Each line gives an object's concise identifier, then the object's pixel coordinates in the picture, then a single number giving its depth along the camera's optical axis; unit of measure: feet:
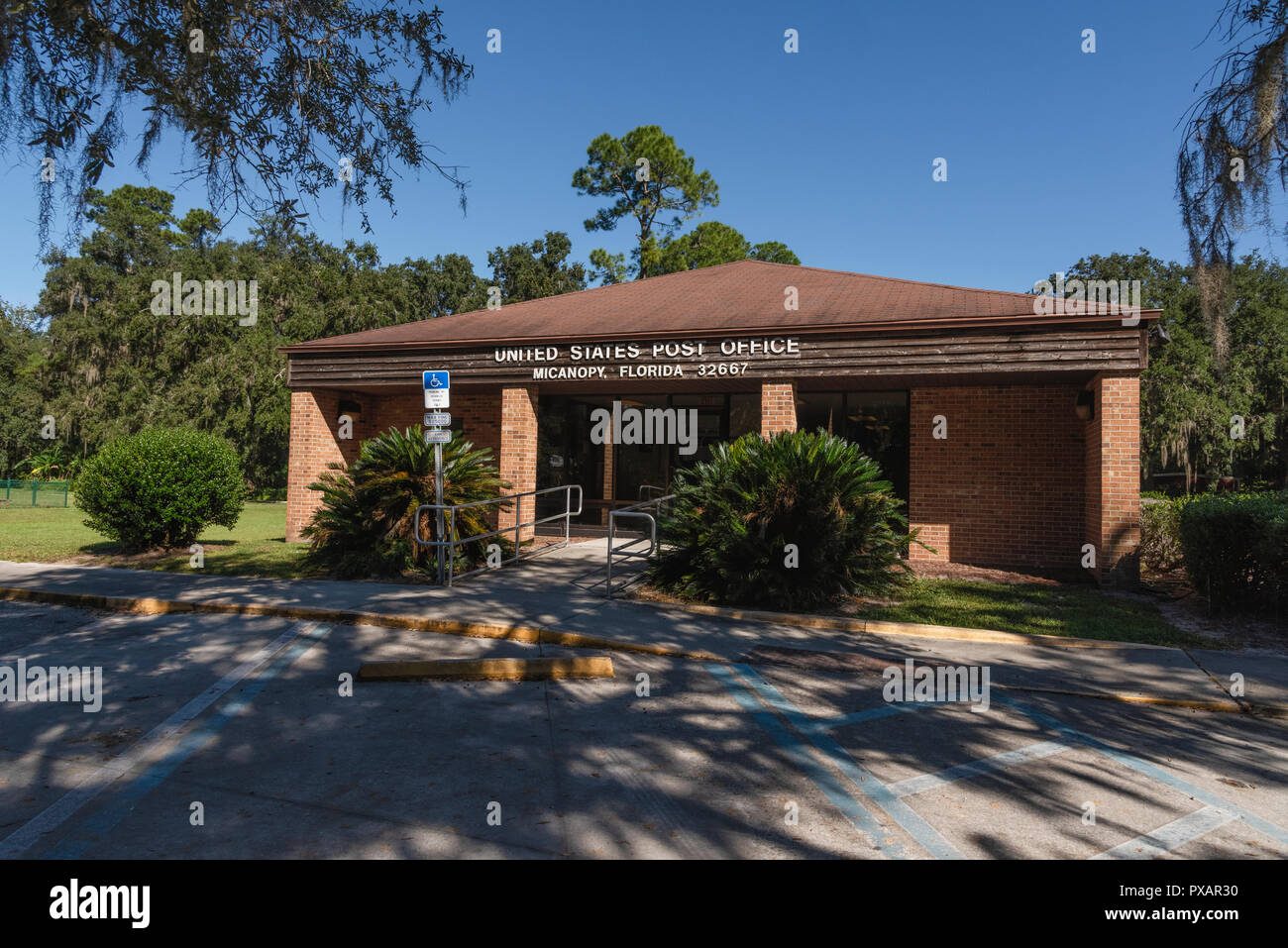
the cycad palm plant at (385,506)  35.53
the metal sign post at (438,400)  32.14
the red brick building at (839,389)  37.99
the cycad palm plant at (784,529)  29.73
